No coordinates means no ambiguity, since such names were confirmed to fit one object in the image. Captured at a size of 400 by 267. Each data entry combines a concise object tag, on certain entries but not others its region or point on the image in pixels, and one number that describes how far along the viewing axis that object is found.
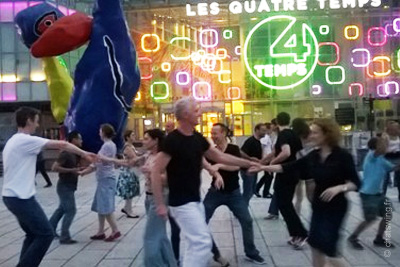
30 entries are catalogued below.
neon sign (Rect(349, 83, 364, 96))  36.25
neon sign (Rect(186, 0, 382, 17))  36.50
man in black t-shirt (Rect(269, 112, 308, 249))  7.91
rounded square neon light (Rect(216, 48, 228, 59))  36.72
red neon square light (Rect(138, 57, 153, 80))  36.38
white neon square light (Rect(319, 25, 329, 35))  37.15
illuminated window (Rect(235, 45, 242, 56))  37.78
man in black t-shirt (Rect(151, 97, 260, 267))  5.13
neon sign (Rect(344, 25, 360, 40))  36.66
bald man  8.41
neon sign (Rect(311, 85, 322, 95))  36.97
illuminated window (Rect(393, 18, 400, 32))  36.50
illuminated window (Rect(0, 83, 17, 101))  38.81
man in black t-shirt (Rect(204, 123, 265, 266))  7.16
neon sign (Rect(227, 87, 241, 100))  37.50
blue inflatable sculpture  16.56
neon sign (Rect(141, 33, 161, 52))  36.56
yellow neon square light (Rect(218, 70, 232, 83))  37.22
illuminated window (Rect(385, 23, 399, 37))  36.84
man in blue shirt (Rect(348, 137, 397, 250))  7.68
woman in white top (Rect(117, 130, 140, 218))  10.87
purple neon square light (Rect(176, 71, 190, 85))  36.50
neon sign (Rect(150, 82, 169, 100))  36.56
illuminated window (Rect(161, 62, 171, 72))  36.62
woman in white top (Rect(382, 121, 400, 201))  10.09
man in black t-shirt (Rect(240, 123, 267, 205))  10.14
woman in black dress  5.12
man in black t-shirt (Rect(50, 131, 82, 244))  8.80
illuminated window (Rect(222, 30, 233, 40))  38.08
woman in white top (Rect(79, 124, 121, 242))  8.91
